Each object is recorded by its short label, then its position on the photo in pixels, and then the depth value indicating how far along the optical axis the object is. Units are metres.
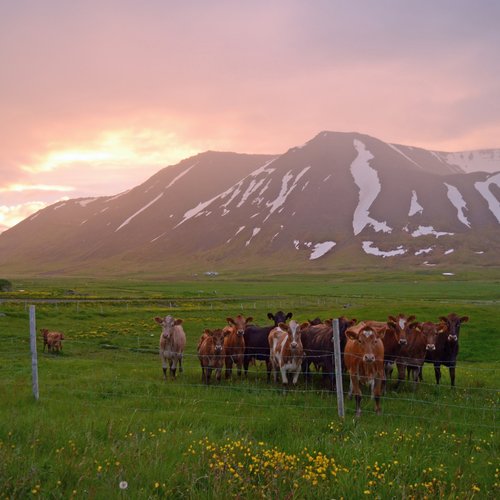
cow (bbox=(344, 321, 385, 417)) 12.50
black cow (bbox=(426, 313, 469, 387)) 18.75
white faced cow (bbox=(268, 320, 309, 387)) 16.36
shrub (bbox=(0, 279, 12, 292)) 81.13
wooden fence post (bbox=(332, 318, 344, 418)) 10.50
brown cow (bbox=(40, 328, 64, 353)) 29.69
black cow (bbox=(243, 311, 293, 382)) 20.55
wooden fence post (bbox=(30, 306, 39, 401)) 12.45
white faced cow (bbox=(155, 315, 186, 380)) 19.03
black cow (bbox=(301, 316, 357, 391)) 16.55
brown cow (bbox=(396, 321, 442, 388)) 17.03
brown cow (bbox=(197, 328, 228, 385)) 17.66
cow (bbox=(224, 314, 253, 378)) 19.65
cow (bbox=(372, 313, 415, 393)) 16.55
